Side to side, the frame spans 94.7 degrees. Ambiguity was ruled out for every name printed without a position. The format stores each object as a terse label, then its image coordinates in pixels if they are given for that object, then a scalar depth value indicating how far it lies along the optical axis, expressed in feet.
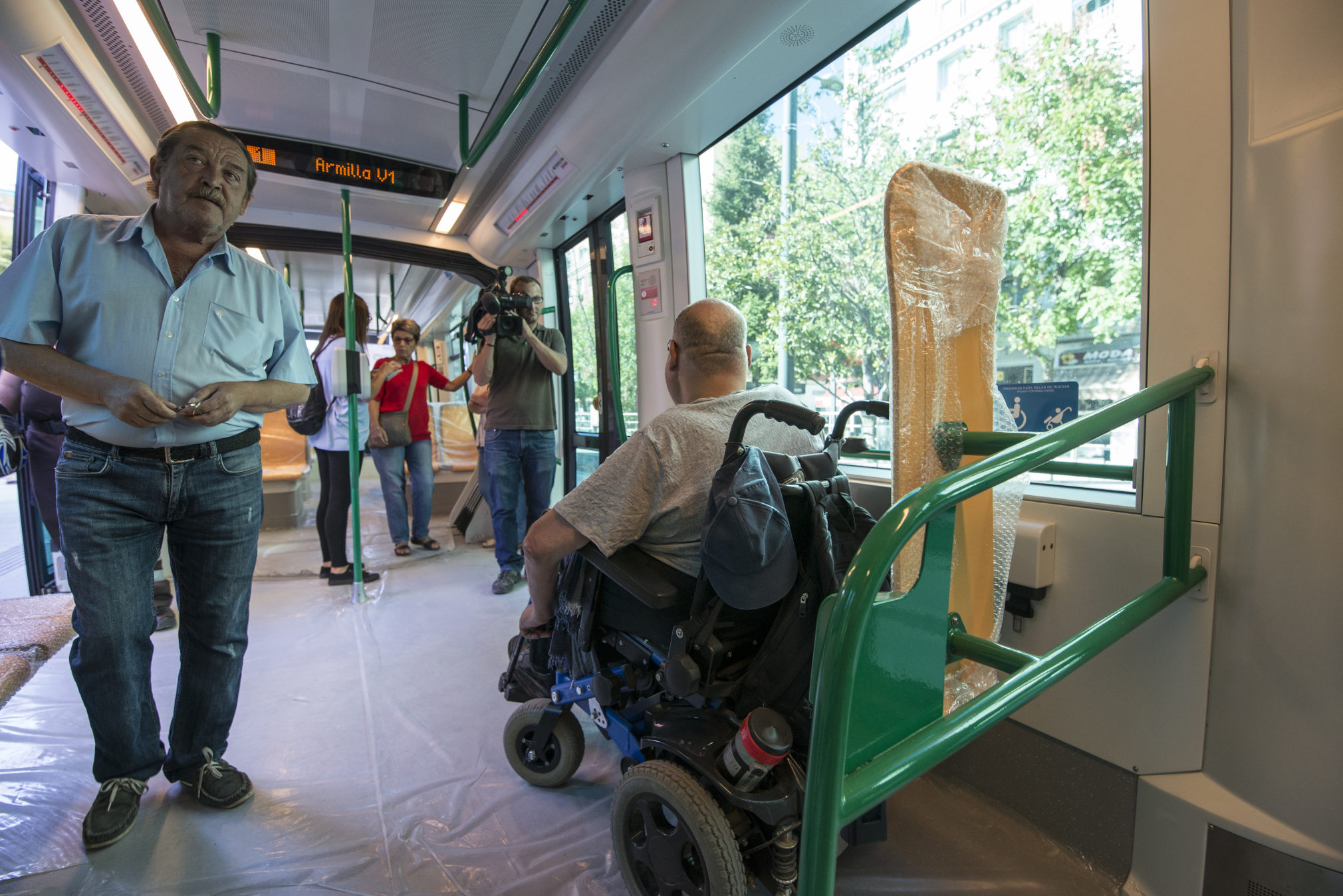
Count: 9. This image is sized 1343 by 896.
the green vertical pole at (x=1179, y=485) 3.71
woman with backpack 10.77
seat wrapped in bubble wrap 3.86
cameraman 10.78
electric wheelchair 3.26
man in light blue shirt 4.21
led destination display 10.57
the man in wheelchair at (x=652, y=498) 4.00
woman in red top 12.75
